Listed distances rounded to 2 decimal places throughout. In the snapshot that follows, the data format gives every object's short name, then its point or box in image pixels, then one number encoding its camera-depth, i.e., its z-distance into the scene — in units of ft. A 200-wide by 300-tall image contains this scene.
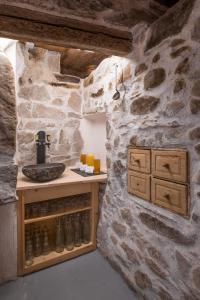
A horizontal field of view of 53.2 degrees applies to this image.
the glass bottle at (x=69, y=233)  5.69
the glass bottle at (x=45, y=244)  5.47
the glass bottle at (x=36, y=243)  5.34
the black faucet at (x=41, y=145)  6.28
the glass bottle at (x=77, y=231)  5.82
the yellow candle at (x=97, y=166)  6.19
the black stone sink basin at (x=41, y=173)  4.82
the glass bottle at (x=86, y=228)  5.98
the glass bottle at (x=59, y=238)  5.56
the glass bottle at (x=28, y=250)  5.16
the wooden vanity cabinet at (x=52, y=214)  4.85
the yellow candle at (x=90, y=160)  6.31
